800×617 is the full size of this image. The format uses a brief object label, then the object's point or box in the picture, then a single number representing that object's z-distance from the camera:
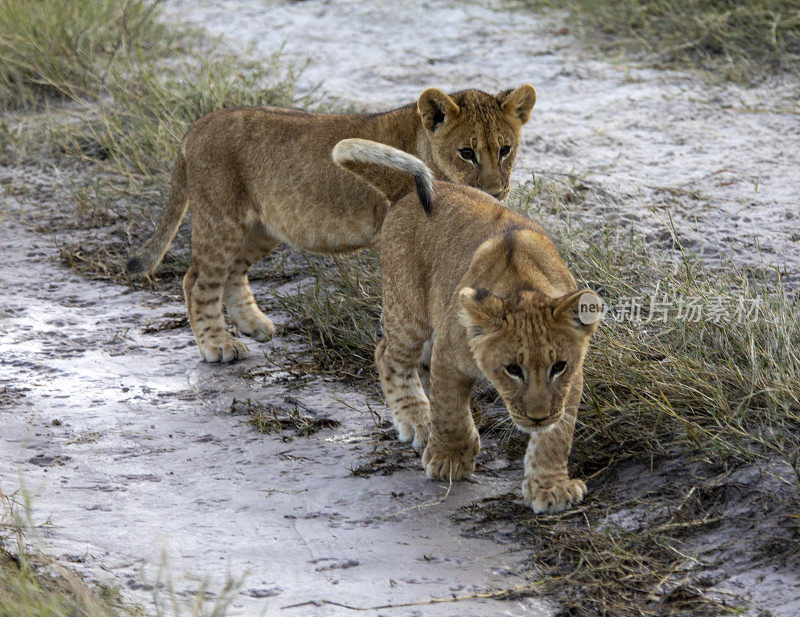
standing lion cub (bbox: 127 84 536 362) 10.16
